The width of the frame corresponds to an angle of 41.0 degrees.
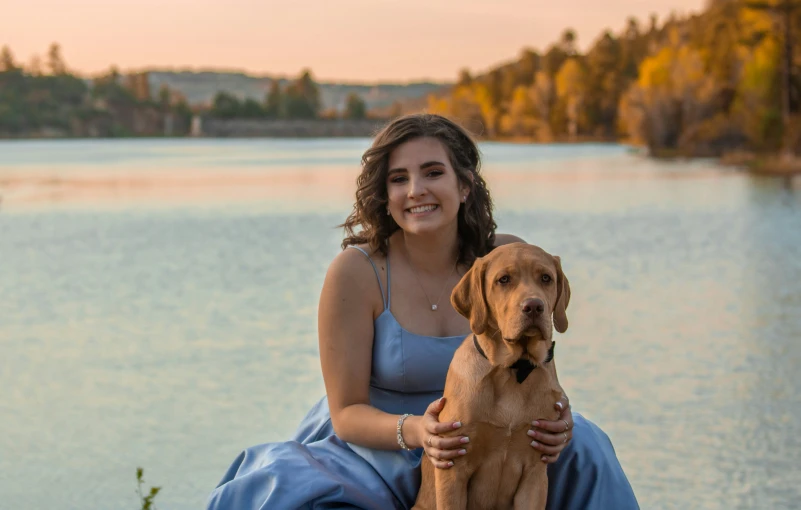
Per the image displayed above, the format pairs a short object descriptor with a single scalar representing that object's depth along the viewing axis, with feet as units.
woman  11.09
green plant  14.08
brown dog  9.19
